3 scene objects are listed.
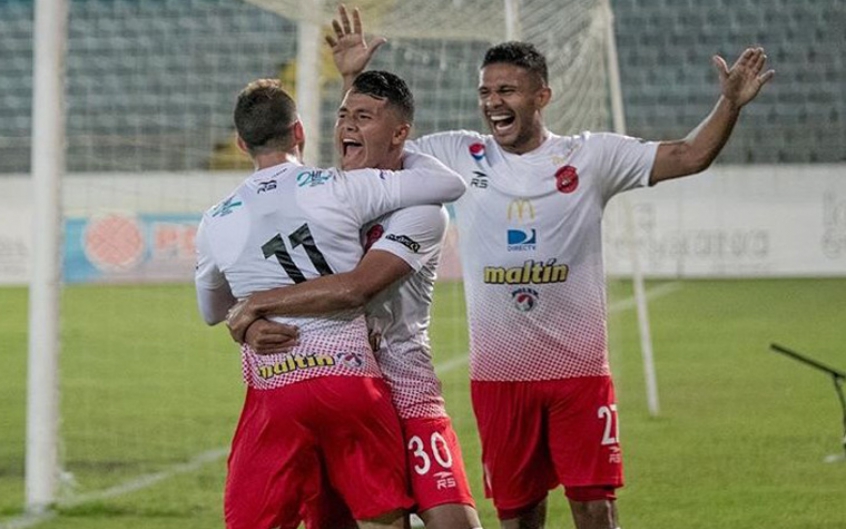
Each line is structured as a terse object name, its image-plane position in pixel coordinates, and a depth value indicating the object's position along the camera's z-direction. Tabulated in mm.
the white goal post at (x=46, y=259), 15391
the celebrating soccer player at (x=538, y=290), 11414
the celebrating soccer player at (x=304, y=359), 9078
